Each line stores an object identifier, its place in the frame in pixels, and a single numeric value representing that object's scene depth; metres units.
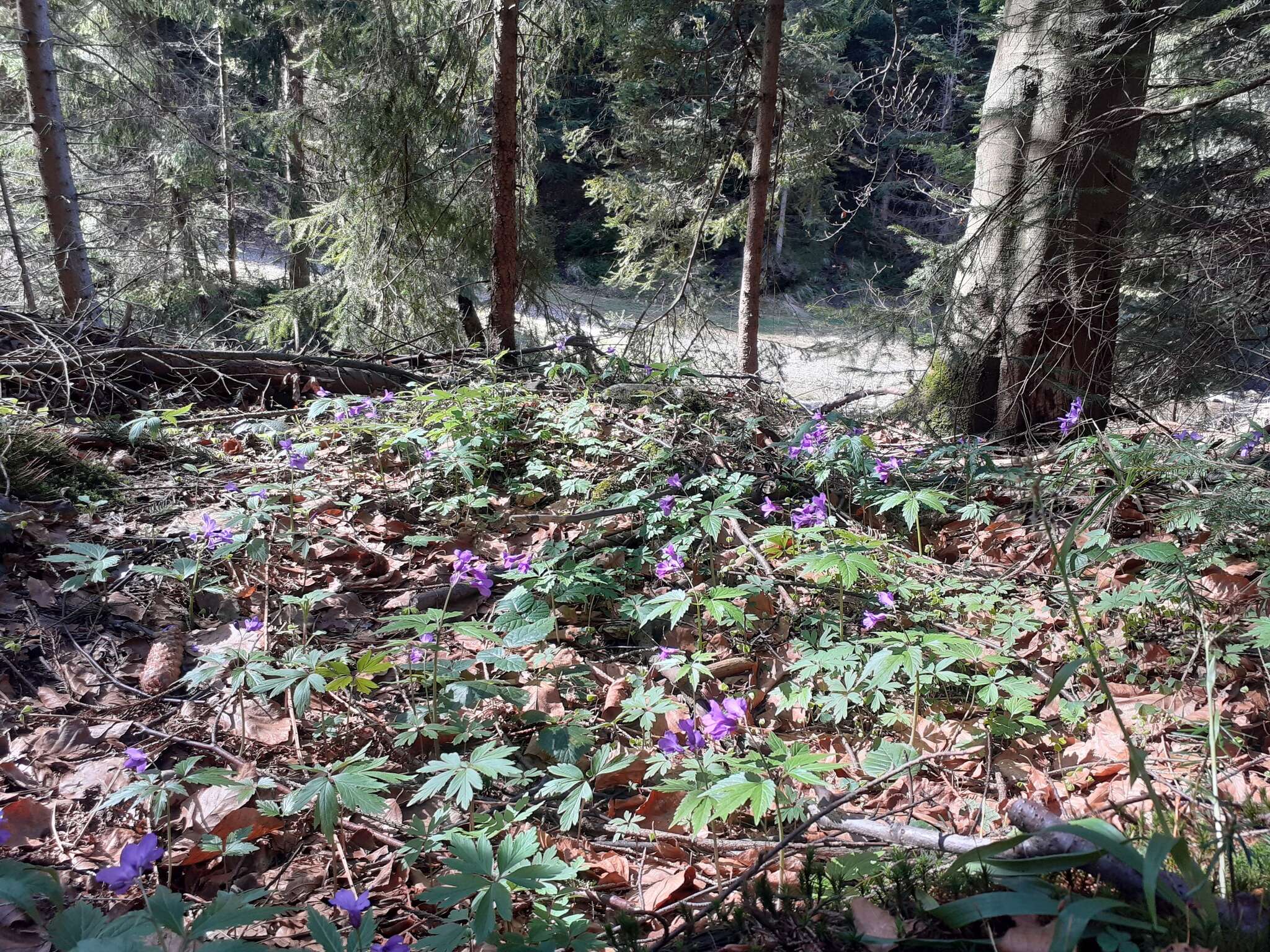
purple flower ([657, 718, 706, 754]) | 1.79
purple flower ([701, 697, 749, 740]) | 1.73
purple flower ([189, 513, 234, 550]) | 2.87
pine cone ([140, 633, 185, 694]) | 2.46
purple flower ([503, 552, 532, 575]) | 2.70
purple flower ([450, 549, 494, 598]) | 2.40
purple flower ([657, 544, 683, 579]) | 2.69
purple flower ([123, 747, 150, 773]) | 1.76
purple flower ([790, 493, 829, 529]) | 3.00
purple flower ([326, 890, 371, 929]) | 1.29
